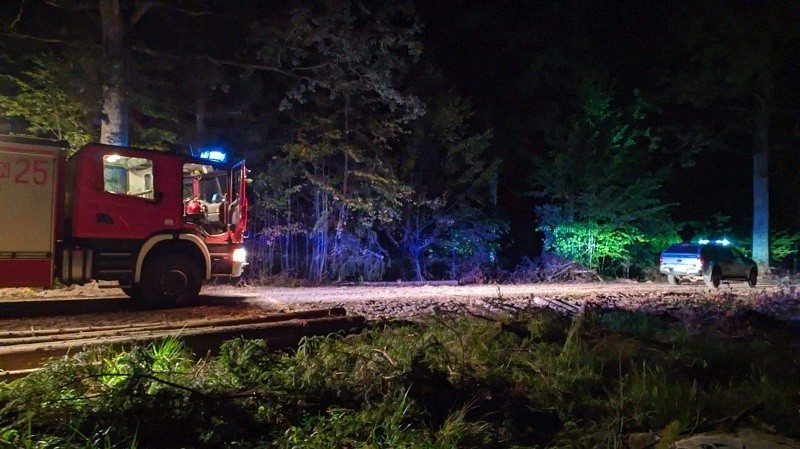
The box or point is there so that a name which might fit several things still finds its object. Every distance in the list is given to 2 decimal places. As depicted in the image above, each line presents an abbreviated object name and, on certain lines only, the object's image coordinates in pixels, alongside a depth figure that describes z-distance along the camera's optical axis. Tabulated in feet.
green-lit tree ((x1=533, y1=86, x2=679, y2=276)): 84.58
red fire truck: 33.73
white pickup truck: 72.59
